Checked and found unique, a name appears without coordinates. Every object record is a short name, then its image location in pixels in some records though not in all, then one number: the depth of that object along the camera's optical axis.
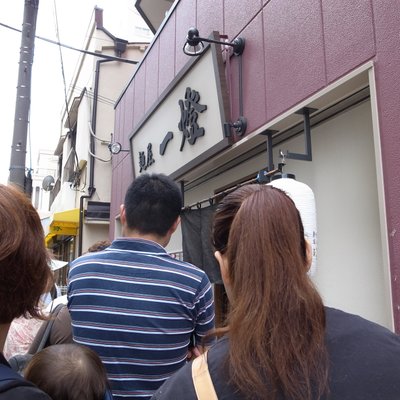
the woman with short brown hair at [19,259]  1.15
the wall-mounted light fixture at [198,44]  4.69
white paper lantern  2.83
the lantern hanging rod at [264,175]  3.72
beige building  12.83
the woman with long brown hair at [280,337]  1.00
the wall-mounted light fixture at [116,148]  9.38
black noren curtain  5.23
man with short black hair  1.95
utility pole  6.01
